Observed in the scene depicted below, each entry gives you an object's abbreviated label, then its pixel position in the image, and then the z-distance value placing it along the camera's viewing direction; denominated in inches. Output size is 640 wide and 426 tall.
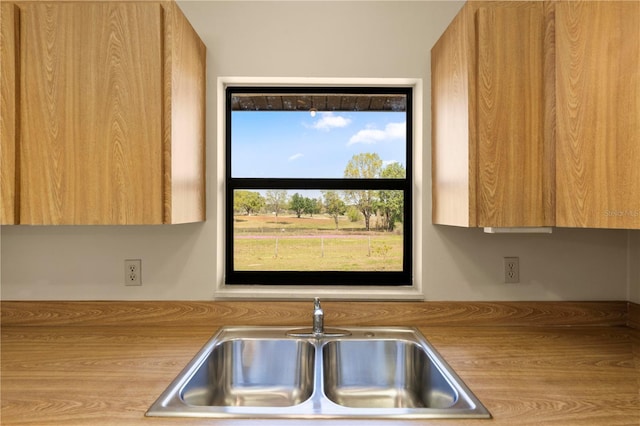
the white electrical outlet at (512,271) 67.4
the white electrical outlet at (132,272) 66.9
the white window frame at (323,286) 67.3
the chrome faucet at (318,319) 60.9
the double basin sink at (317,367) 55.4
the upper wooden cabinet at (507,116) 51.5
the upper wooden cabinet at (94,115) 51.5
